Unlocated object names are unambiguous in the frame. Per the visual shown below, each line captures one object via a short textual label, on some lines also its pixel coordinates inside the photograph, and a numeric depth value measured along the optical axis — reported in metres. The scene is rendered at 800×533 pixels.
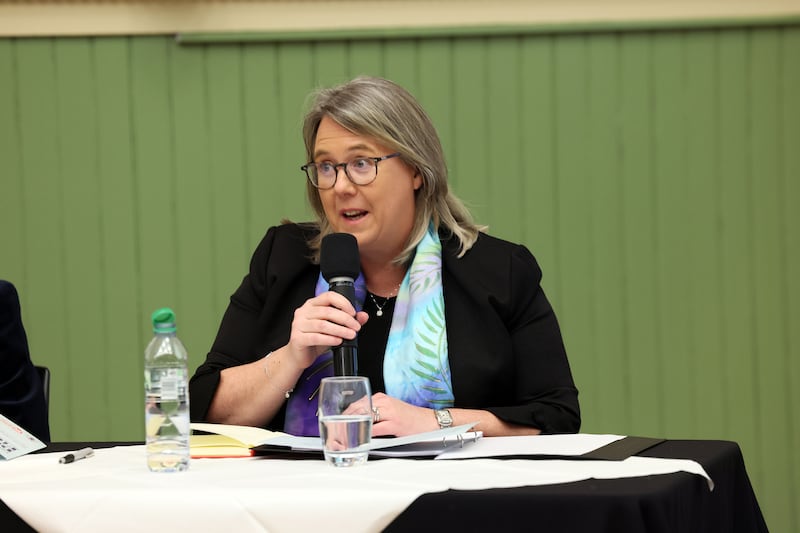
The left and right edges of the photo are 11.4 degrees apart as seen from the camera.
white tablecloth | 5.45
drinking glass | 5.66
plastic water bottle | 5.67
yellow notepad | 5.83
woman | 6.23
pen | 5.80
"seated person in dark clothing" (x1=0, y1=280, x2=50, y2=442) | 6.41
